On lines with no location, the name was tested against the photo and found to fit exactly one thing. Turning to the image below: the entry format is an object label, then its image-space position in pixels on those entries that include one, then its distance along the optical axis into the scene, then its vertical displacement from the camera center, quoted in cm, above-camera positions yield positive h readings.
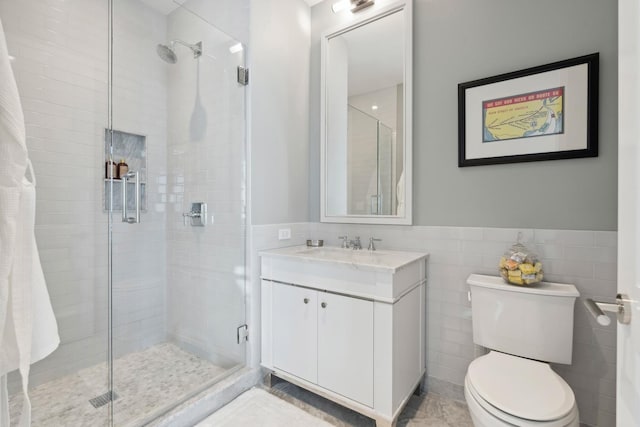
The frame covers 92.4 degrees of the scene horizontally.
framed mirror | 204 +68
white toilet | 111 -68
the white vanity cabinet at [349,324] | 155 -63
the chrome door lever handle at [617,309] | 67 -22
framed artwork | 152 +53
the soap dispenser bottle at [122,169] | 208 +29
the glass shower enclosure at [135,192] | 184 +13
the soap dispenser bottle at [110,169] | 204 +29
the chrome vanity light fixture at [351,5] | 217 +151
